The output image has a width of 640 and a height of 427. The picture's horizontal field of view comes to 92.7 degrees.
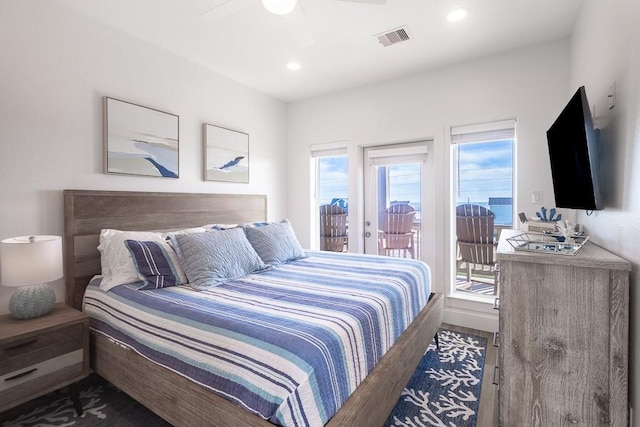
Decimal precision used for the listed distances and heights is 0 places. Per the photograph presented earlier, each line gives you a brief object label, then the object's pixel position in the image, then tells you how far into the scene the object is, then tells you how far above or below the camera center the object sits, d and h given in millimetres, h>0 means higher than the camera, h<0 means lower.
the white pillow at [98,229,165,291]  2092 -340
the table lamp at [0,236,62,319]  1750 -355
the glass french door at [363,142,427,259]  3631 +134
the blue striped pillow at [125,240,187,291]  2047 -382
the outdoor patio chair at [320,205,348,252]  4176 -262
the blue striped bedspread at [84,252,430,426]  1160 -581
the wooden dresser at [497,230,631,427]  1243 -562
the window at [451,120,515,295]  3119 +152
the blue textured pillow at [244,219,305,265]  2717 -309
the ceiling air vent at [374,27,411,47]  2625 +1539
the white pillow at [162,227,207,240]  2551 -188
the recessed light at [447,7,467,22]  2342 +1532
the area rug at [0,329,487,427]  1815 -1255
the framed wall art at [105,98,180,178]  2486 +612
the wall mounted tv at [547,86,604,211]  1491 +294
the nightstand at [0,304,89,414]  1623 -828
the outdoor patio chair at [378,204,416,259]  3672 -251
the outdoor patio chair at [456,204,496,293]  3174 -270
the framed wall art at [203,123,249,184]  3291 +632
